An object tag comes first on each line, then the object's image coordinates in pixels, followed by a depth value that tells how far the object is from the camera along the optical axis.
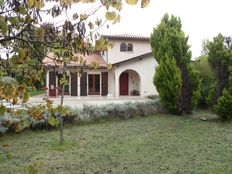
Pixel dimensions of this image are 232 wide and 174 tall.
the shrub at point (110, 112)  8.98
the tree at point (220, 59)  9.18
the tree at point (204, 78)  12.90
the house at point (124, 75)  18.15
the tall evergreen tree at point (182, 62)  10.60
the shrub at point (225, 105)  8.99
